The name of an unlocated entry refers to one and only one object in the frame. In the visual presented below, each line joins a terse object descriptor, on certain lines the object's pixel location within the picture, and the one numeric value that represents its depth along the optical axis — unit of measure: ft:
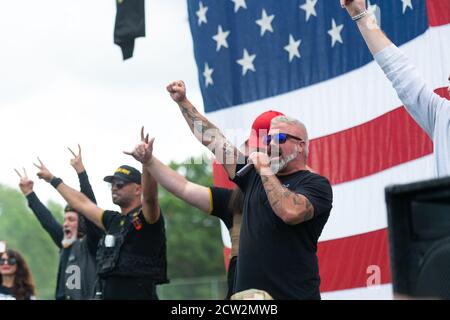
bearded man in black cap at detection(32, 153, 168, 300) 36.65
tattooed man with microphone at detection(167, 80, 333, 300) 25.35
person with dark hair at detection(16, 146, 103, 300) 43.22
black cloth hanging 43.17
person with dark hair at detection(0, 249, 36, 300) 50.12
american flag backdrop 34.13
